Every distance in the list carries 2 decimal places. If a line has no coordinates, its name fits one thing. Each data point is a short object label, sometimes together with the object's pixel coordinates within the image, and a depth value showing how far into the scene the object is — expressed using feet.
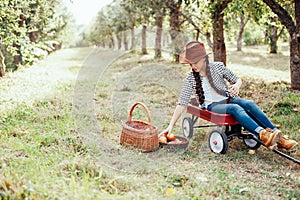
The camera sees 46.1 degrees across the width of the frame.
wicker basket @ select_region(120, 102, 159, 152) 15.51
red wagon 15.25
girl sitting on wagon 15.40
